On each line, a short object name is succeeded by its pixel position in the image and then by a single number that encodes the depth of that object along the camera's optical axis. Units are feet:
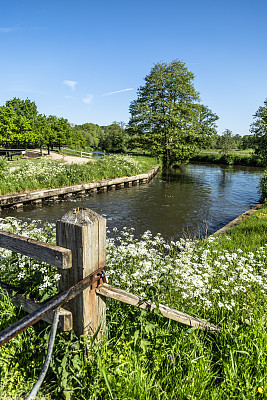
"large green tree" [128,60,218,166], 107.34
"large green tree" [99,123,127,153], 224.94
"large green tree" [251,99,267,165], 64.44
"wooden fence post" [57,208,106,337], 6.64
